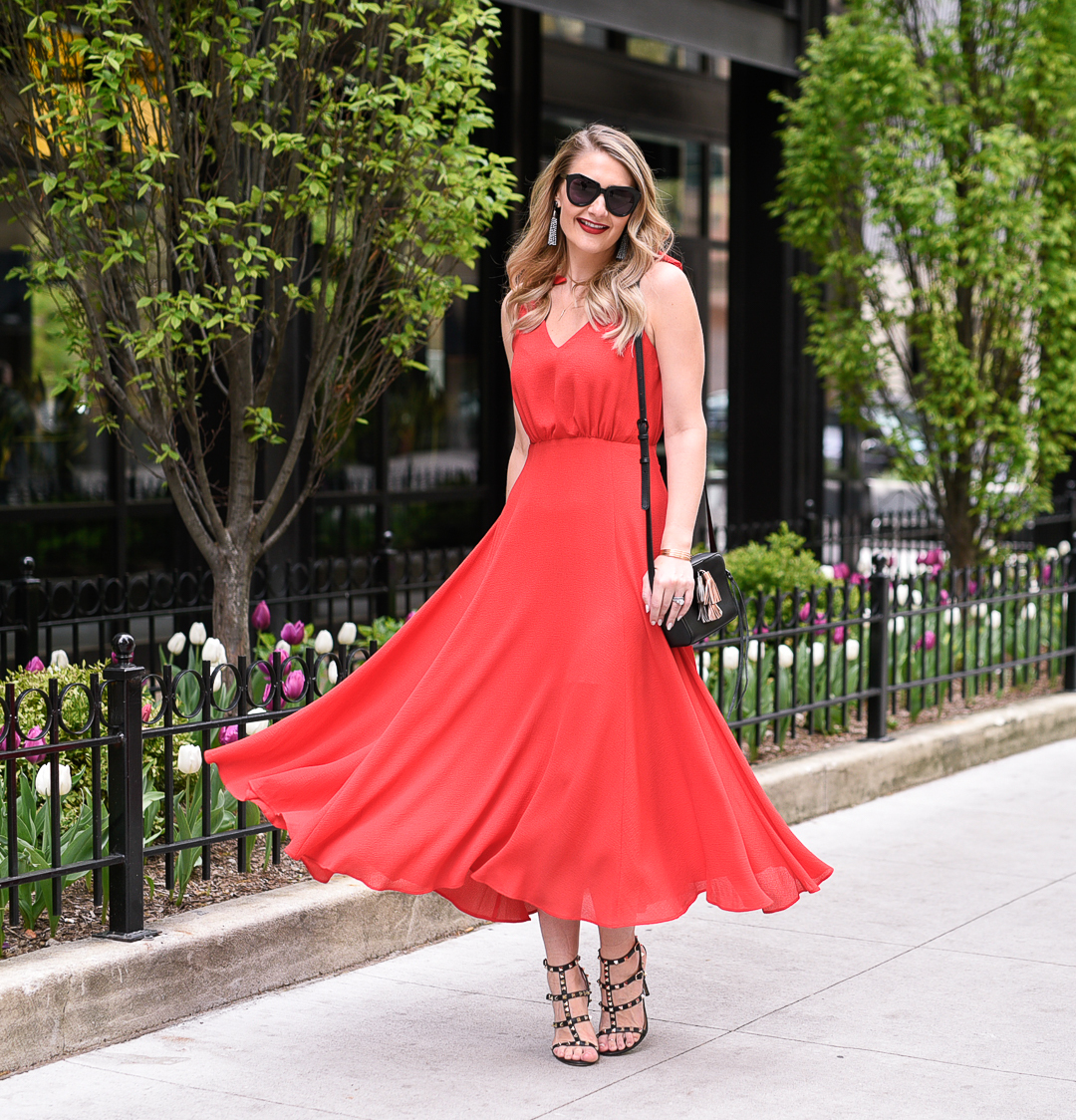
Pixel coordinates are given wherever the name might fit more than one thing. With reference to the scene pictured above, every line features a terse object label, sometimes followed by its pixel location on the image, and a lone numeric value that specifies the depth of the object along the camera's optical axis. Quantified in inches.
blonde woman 136.3
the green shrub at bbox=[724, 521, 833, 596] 313.0
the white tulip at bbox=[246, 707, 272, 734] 184.8
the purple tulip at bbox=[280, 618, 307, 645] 236.1
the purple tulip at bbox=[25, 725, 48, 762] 157.9
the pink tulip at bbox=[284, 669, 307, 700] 191.0
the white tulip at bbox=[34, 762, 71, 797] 157.8
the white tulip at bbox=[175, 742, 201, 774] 169.9
